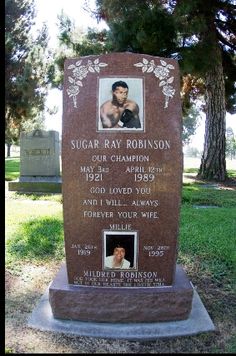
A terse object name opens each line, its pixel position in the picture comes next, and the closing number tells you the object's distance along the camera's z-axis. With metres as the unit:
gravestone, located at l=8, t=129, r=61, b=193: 12.09
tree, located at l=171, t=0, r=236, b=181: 11.62
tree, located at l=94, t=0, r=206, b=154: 11.50
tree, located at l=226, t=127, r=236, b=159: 83.62
